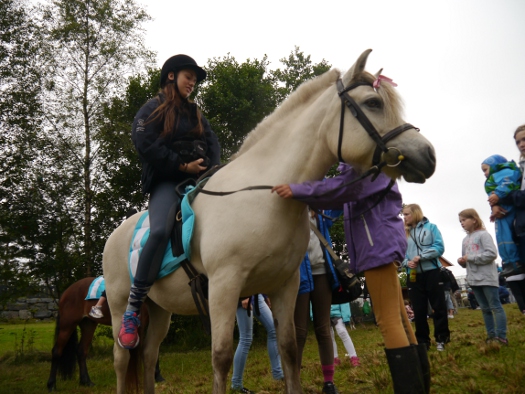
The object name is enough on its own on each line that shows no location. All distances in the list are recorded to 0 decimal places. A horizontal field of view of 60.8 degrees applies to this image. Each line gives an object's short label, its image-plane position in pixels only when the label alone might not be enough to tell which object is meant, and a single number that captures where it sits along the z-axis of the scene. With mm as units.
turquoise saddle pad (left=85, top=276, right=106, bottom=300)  9305
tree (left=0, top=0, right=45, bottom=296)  10320
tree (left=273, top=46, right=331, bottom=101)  24270
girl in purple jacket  3051
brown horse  9508
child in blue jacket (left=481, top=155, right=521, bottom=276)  4270
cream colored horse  3053
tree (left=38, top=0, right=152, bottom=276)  14699
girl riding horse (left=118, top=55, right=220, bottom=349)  3787
